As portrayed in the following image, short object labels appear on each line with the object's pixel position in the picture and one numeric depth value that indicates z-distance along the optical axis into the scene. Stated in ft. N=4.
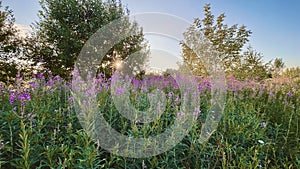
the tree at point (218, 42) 36.94
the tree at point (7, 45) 39.47
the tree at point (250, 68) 36.76
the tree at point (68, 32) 43.93
